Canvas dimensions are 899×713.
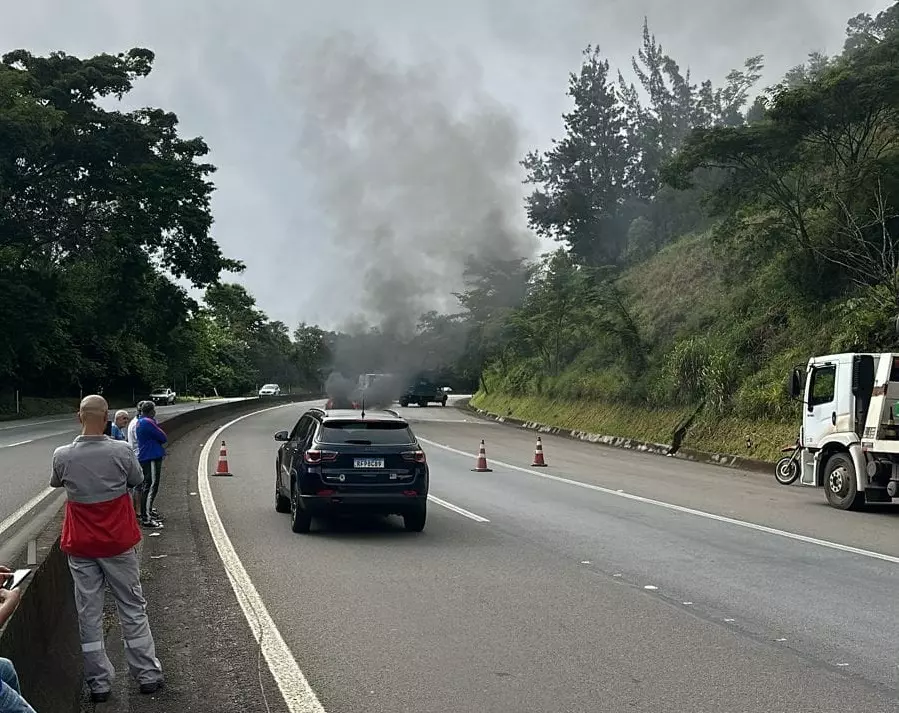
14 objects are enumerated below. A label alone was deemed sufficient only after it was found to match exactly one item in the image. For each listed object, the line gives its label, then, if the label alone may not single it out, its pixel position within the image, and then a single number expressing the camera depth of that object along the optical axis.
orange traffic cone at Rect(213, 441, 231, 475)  18.95
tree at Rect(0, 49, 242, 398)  41.66
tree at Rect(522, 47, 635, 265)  64.44
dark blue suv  11.54
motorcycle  18.87
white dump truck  14.59
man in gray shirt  5.63
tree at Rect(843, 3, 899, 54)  58.89
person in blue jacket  12.27
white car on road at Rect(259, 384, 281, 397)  85.12
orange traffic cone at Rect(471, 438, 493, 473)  20.36
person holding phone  3.38
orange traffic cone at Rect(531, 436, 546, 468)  21.97
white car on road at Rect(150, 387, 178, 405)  70.12
